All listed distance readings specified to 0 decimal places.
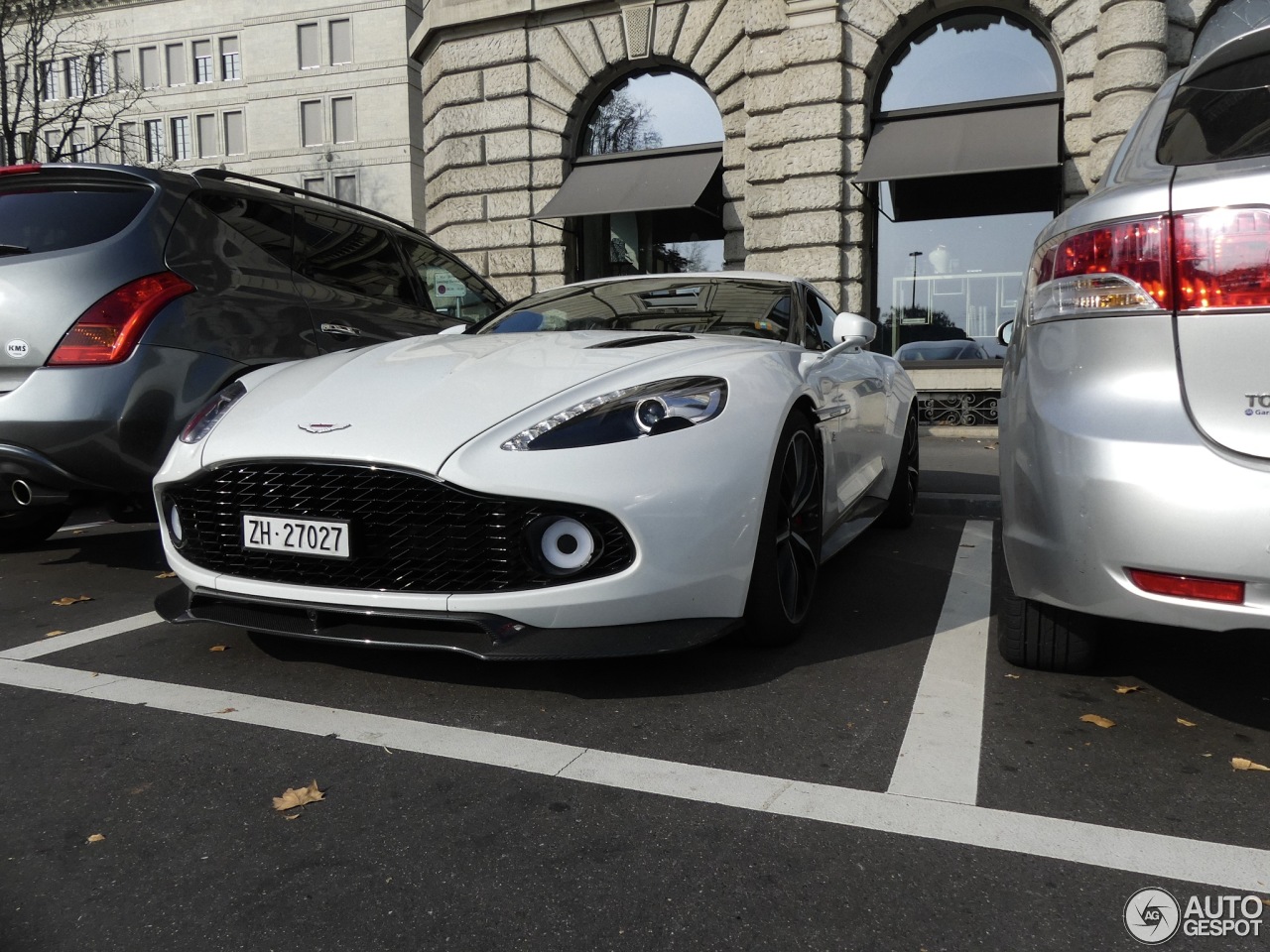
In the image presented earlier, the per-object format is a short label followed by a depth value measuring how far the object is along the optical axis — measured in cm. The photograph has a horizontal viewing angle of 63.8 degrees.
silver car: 206
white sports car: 254
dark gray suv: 374
